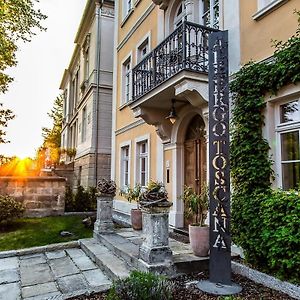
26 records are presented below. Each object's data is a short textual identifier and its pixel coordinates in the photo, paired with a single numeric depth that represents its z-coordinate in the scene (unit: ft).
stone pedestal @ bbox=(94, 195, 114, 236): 23.11
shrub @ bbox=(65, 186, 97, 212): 40.63
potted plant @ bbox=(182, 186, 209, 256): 15.80
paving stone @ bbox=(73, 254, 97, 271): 17.19
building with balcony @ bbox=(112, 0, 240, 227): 19.12
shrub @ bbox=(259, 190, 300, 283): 12.61
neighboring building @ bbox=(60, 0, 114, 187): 51.37
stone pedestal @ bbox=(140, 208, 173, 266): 14.38
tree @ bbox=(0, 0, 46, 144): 41.24
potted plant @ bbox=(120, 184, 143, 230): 24.72
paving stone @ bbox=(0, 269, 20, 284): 15.26
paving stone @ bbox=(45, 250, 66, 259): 19.49
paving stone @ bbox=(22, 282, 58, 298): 13.41
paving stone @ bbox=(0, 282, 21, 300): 13.12
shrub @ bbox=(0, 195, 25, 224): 27.81
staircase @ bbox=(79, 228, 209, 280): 15.01
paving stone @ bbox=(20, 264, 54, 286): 15.08
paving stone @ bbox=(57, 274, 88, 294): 13.85
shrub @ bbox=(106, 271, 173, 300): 11.03
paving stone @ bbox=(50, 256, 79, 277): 16.29
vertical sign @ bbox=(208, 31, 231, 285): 13.50
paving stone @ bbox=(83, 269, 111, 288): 14.62
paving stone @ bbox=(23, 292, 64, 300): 12.57
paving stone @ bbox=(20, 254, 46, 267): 18.17
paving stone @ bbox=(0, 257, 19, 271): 17.40
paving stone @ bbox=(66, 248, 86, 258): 19.70
